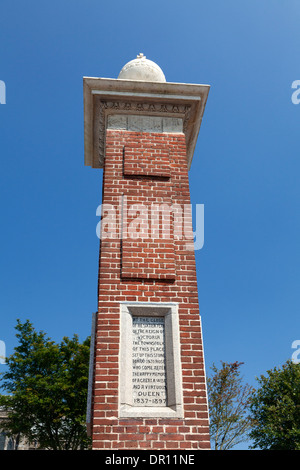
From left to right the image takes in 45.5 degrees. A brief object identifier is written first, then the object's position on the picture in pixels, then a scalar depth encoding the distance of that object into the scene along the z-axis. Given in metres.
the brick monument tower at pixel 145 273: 4.22
